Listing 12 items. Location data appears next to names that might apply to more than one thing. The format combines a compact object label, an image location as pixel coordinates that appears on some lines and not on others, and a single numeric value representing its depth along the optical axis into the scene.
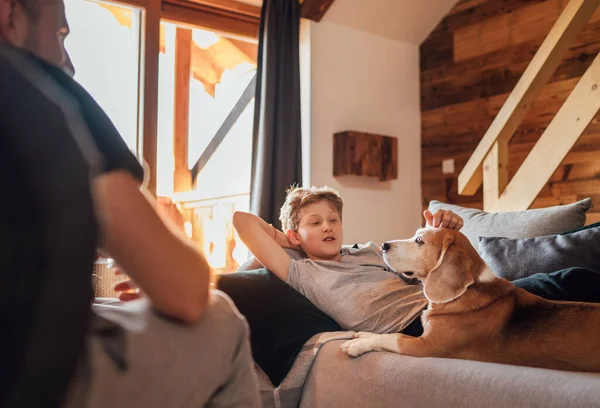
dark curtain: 3.96
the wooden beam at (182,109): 4.96
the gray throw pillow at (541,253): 1.97
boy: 1.94
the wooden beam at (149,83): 3.79
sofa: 1.35
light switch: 4.62
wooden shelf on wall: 4.29
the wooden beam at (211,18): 4.00
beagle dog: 1.47
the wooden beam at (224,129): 5.12
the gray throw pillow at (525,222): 2.27
